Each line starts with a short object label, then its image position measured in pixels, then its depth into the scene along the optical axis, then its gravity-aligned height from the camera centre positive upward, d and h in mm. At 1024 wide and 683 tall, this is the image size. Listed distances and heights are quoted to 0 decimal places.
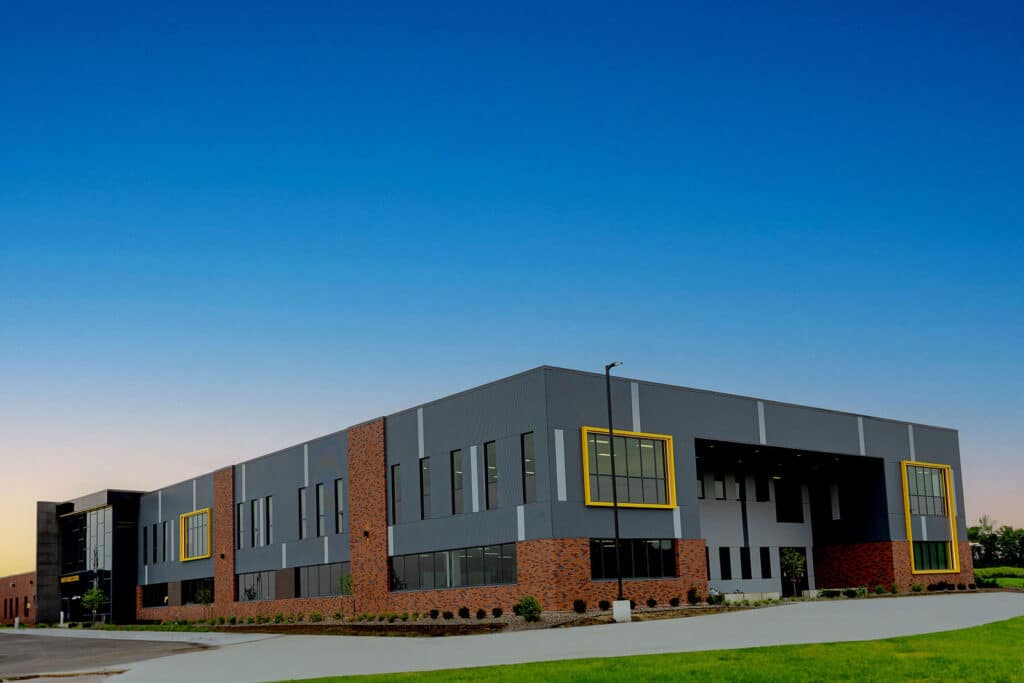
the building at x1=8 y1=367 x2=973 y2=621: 46375 +234
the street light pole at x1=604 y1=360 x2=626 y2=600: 41719 +818
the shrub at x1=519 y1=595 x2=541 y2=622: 42250 -4001
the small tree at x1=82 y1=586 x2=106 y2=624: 87438 -5900
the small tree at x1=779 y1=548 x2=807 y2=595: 63125 -3779
